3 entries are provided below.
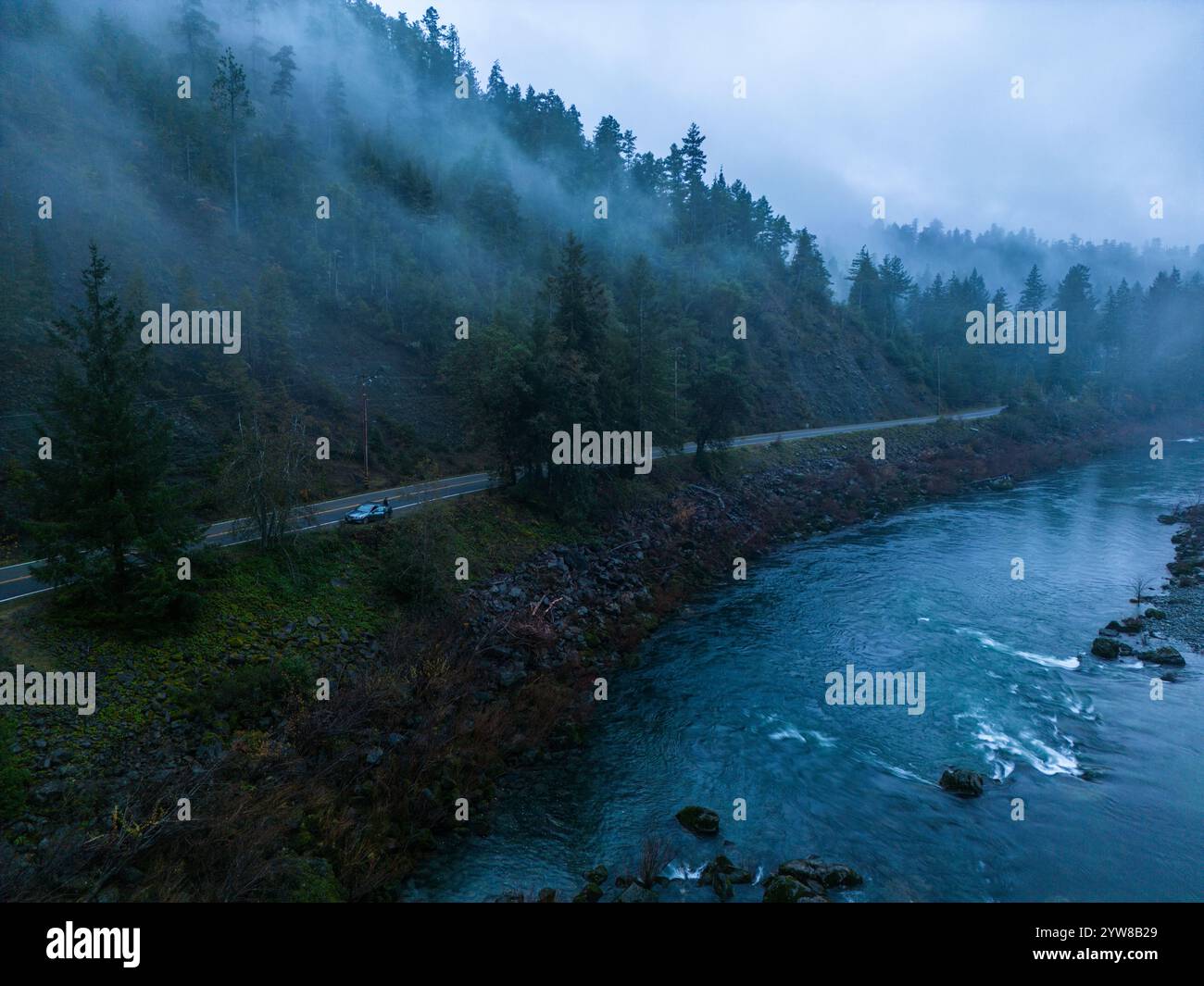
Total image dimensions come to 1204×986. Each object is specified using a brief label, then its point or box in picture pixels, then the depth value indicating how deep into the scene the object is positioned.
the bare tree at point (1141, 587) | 31.34
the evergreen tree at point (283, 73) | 76.00
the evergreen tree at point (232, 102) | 61.28
